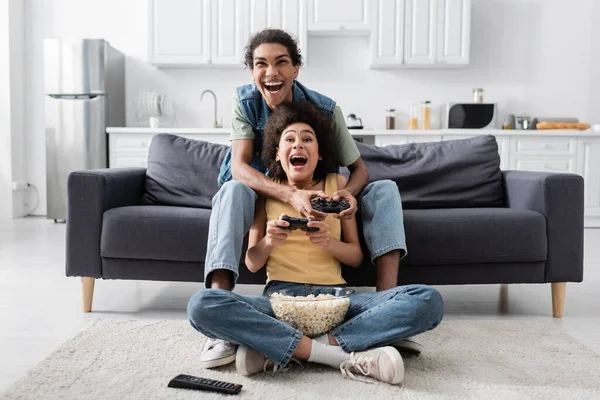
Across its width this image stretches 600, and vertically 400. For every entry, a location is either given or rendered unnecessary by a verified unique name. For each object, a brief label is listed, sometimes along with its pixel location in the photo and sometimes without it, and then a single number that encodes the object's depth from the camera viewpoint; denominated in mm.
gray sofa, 2262
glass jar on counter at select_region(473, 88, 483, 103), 5328
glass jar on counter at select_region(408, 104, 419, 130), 5316
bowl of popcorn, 1673
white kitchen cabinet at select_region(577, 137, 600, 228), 4926
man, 1809
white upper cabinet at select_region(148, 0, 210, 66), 5137
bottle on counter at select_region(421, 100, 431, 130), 5301
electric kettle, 5173
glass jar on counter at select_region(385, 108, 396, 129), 5387
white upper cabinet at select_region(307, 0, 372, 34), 5121
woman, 1611
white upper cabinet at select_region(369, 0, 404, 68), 5109
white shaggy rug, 1533
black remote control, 1526
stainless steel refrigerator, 5031
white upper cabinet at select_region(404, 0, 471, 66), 5102
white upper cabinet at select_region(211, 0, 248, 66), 5152
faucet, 5406
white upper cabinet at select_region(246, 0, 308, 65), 5133
